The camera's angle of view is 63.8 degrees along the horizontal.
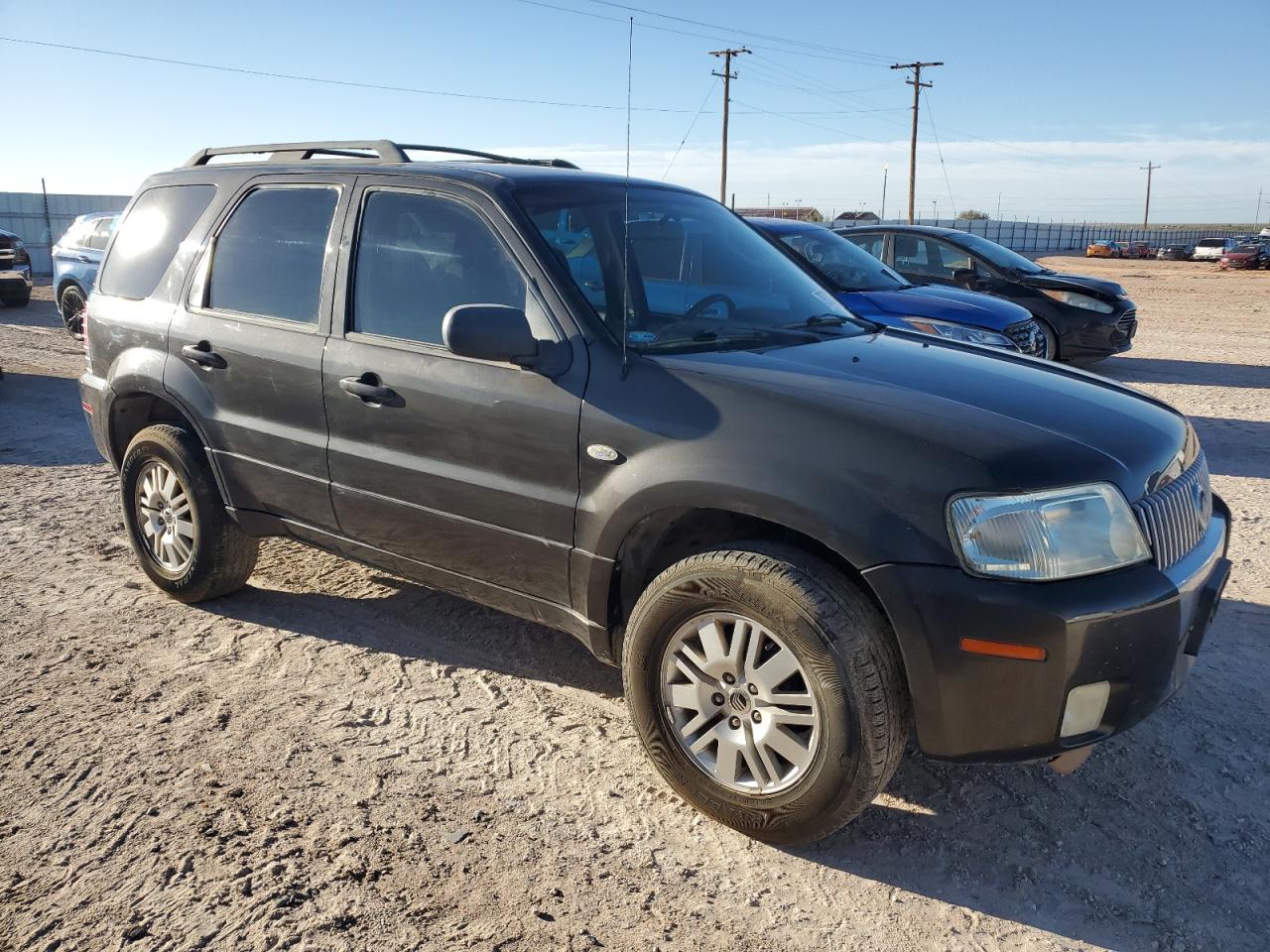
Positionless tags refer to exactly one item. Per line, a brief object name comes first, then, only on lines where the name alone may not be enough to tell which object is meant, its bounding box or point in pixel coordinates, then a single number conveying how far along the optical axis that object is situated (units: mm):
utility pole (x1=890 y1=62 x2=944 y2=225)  48562
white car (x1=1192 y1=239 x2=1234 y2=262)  48703
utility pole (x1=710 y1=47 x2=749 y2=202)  31933
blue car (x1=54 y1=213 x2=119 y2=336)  14242
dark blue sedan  8102
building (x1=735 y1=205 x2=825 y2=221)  46262
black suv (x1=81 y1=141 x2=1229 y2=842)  2627
